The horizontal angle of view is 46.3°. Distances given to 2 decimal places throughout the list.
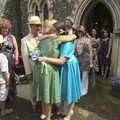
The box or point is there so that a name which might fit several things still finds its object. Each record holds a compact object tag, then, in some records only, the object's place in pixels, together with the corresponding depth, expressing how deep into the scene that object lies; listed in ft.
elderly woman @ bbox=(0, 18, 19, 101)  7.38
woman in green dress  6.56
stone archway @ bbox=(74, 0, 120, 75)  13.65
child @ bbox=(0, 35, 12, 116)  7.09
